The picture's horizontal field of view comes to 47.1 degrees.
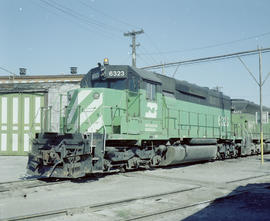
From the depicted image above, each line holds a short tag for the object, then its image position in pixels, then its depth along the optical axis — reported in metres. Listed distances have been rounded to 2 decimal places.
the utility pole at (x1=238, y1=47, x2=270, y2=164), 15.28
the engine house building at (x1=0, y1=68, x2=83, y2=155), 18.38
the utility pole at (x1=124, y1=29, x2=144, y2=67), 22.73
